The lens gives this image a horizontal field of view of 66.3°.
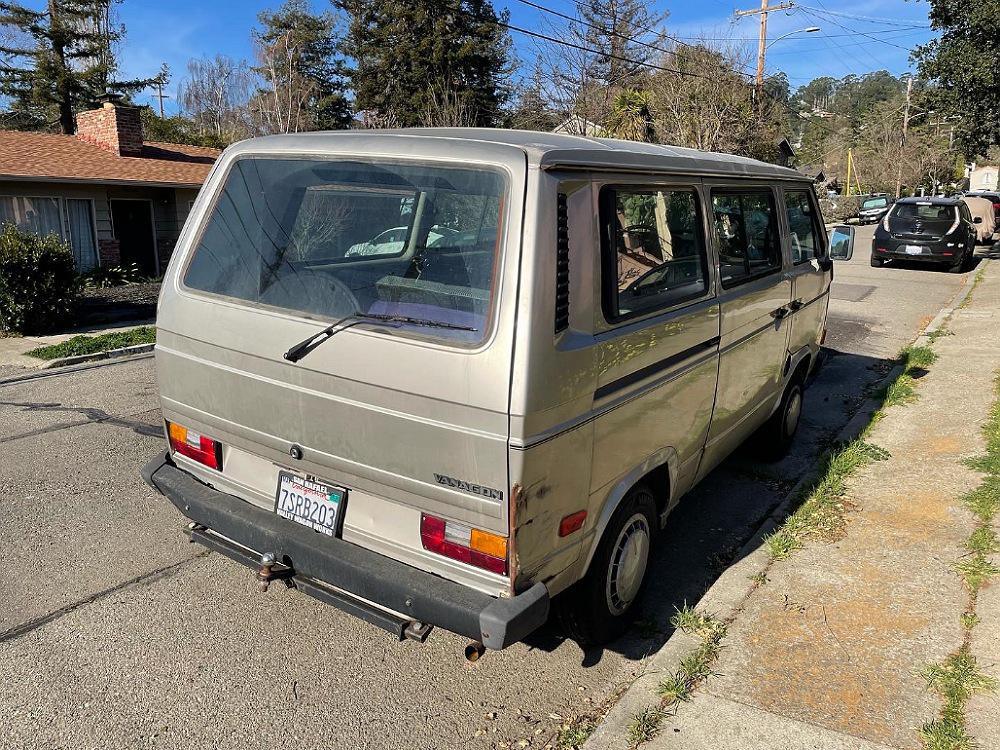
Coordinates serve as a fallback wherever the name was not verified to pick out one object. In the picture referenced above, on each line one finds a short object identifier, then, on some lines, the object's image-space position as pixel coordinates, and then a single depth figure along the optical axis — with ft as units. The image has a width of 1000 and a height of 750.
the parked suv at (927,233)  58.08
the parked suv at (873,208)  126.21
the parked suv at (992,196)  95.66
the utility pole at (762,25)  88.17
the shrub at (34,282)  34.35
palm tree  69.51
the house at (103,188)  53.83
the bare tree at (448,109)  102.56
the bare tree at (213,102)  150.41
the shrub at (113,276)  54.75
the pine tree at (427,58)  118.53
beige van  8.38
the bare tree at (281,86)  106.81
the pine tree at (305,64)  121.08
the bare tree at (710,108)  72.02
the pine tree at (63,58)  98.48
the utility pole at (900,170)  171.44
